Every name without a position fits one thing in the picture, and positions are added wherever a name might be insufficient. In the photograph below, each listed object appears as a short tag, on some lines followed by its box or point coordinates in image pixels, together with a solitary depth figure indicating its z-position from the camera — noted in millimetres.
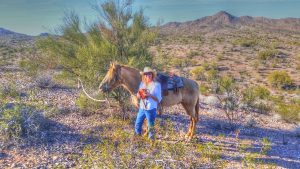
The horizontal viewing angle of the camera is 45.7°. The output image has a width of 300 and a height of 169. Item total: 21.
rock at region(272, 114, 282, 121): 13576
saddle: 8367
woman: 7621
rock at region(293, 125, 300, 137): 11350
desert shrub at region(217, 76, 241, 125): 12514
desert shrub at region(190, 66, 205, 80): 26428
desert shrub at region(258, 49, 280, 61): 39281
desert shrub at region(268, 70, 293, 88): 25250
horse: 8023
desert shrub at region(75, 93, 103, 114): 10828
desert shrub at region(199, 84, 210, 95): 18716
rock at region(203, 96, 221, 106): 15207
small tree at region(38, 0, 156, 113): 10141
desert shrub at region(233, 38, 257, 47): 54581
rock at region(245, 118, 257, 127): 11669
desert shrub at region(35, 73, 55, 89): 14976
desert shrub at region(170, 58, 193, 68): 32703
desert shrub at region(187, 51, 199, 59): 41788
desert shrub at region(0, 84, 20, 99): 12221
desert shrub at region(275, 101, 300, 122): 13609
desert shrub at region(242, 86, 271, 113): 15039
